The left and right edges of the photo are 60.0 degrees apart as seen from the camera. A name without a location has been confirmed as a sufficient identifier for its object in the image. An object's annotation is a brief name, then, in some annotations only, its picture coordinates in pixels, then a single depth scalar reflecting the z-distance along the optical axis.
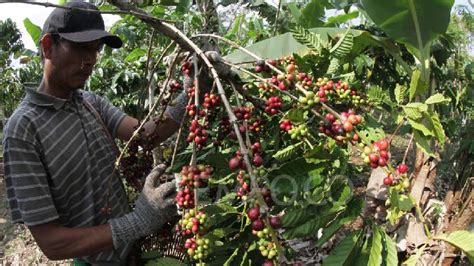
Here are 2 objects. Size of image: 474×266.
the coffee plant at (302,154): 1.13
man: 1.67
